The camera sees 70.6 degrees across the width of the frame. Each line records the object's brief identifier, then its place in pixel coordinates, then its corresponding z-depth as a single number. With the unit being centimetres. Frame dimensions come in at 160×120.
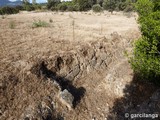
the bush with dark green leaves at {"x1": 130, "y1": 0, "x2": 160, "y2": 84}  517
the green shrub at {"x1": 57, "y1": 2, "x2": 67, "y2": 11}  2900
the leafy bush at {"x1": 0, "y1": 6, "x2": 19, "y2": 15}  2233
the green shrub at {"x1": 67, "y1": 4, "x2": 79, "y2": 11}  2851
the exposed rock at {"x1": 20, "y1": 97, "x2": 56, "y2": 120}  504
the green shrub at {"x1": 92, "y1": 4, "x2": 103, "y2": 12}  2553
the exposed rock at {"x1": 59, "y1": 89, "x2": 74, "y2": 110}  590
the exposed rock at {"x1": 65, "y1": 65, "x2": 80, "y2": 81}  709
